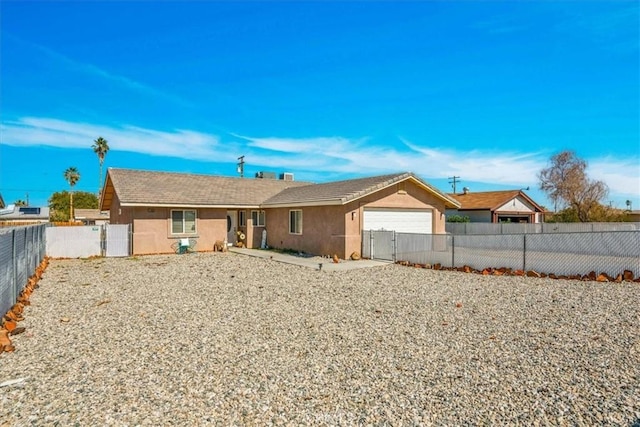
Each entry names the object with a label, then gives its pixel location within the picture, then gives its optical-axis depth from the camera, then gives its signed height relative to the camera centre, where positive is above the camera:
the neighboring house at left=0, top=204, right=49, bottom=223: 40.03 +0.74
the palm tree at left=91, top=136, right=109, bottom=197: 56.12 +10.80
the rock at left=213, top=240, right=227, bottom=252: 20.42 -1.37
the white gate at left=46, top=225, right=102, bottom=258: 17.42 -0.98
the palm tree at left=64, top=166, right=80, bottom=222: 63.19 +7.48
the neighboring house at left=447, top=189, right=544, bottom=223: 30.83 +1.14
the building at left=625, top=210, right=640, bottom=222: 28.34 +0.38
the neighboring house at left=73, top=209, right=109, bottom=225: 39.99 +0.52
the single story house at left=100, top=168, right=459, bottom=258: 16.78 +0.53
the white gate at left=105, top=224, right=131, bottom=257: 18.08 -0.95
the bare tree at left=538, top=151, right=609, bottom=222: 30.79 +3.08
